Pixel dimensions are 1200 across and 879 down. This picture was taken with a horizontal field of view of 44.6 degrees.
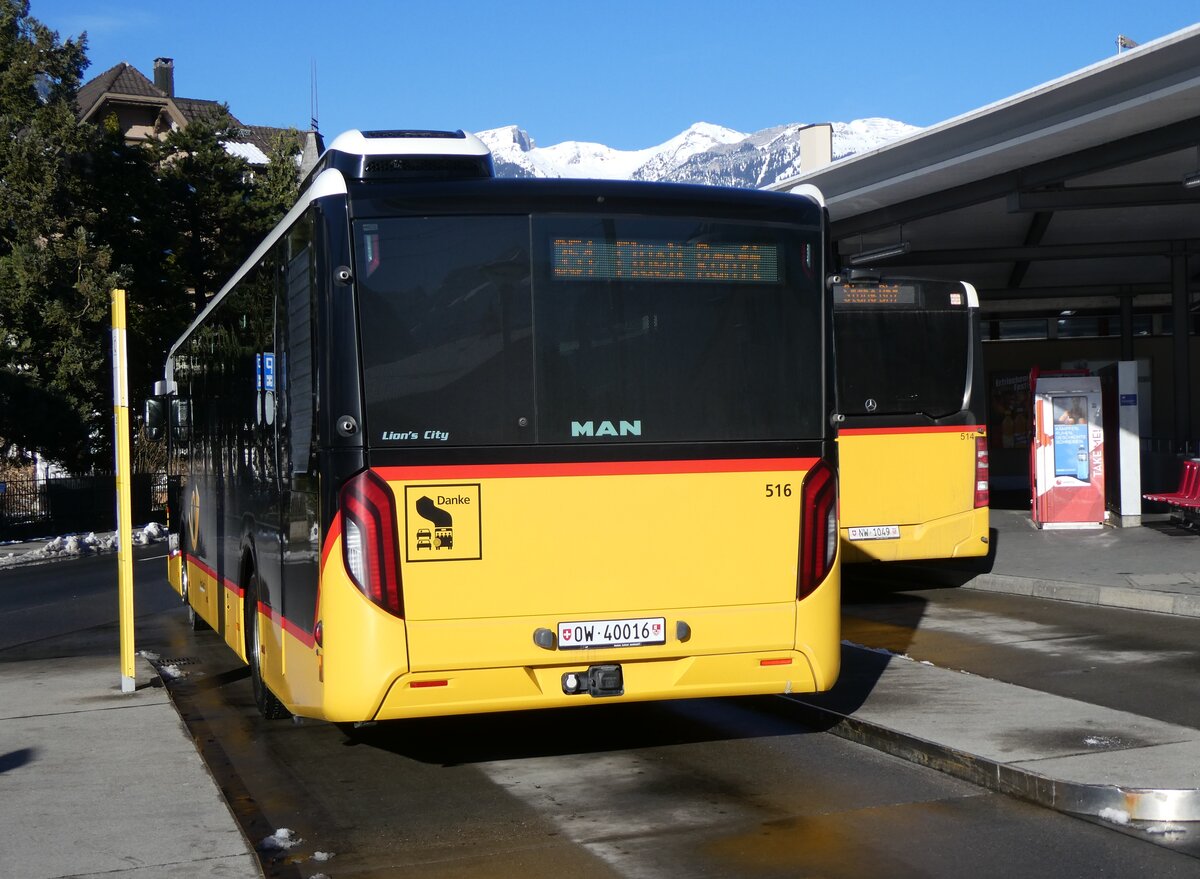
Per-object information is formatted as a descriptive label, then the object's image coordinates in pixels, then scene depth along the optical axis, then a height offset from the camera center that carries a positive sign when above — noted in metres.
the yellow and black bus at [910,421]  15.26 +0.13
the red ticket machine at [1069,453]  21.42 -0.34
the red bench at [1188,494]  19.08 -0.90
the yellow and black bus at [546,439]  6.99 +0.01
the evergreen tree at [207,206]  51.00 +8.51
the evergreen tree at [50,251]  40.19 +5.56
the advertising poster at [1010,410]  37.06 +0.54
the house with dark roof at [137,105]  69.31 +16.59
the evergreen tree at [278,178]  52.12 +10.05
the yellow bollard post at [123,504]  10.11 -0.37
